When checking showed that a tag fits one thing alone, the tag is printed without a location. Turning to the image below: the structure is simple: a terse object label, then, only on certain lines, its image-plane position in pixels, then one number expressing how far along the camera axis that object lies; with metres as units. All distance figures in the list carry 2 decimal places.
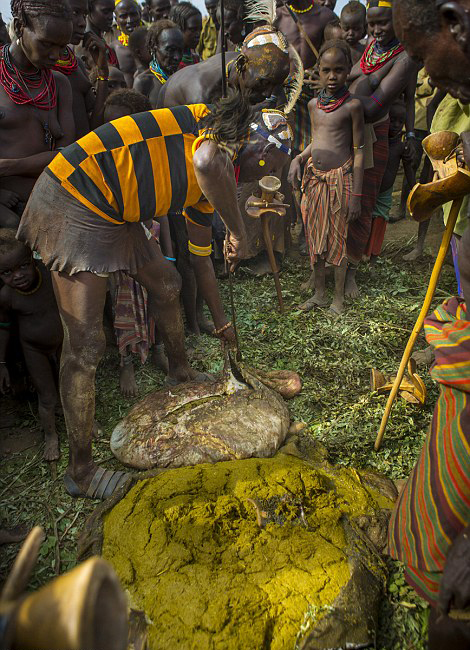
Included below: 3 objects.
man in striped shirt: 2.29
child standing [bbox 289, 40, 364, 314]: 3.85
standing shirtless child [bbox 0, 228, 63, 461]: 2.71
